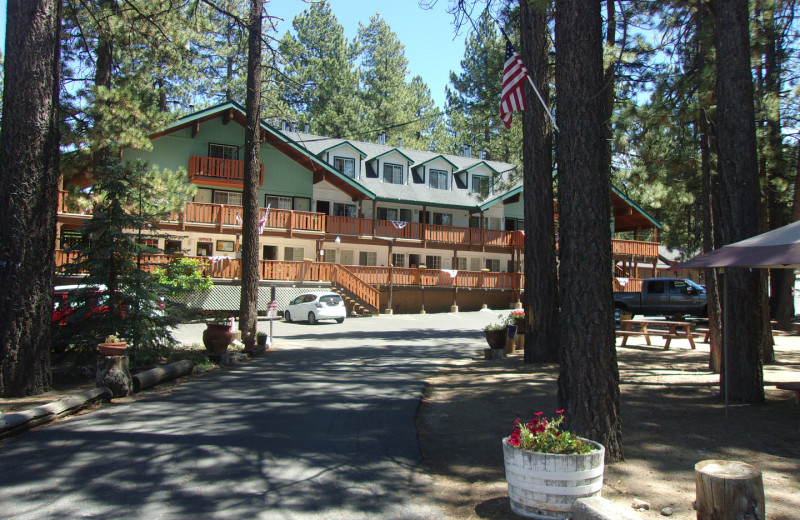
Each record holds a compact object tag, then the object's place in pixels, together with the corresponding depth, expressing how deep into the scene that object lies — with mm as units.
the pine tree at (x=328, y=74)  47438
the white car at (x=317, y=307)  26062
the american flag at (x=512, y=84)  9404
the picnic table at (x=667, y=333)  15586
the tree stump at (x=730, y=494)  3820
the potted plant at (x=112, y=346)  9383
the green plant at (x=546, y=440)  4809
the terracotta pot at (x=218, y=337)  13359
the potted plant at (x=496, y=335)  14477
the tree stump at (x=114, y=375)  9172
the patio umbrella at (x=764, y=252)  6582
